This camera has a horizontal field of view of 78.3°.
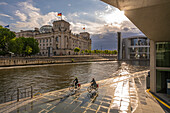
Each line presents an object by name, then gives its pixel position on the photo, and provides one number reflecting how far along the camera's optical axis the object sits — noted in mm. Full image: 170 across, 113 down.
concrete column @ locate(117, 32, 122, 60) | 92562
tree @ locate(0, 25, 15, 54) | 48031
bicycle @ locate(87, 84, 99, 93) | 10695
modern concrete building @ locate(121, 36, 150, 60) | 96144
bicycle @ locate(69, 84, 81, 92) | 11316
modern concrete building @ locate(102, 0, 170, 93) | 4043
